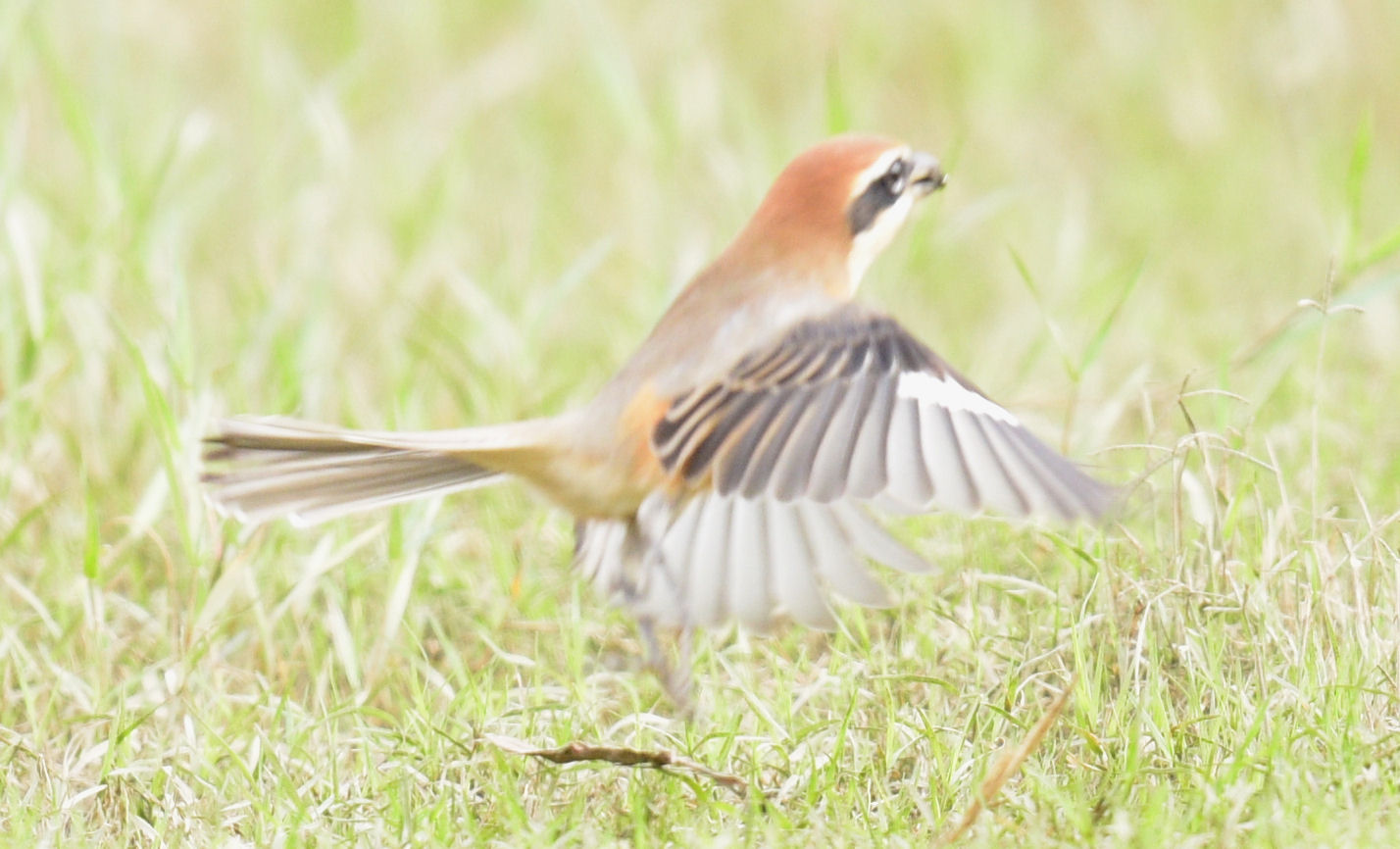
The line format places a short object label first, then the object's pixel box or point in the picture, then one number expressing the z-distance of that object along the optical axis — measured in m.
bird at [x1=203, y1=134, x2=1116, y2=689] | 7.57
